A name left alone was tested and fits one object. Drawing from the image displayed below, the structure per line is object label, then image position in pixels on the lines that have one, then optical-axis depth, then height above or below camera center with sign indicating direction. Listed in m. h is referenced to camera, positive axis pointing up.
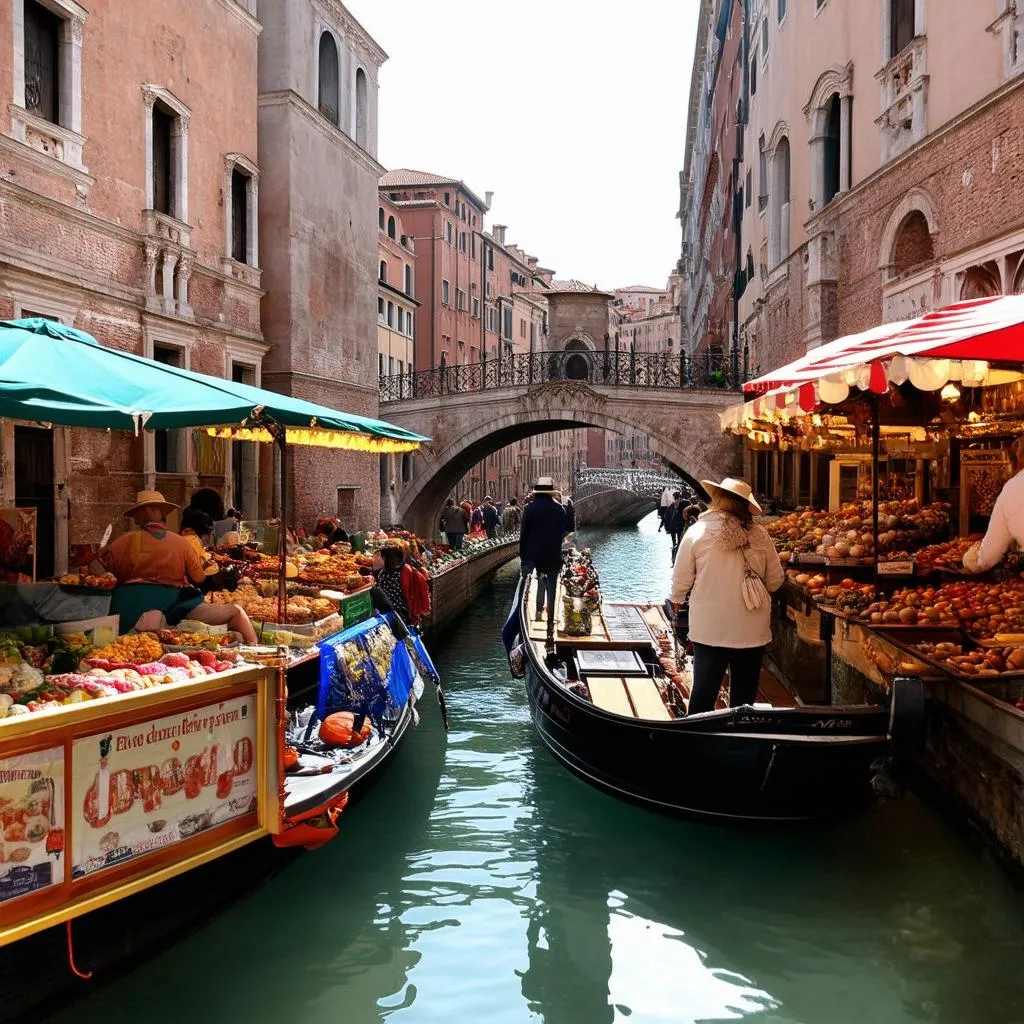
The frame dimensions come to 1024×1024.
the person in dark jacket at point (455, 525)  18.55 -0.51
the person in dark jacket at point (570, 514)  11.76 -0.26
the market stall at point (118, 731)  3.08 -0.74
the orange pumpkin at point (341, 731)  5.26 -1.16
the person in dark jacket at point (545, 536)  8.32 -0.32
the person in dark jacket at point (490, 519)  23.12 -0.51
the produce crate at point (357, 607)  7.69 -0.83
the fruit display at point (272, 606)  6.97 -0.75
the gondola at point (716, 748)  4.67 -1.20
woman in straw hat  4.99 -0.37
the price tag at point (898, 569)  6.62 -0.46
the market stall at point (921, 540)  4.66 -0.33
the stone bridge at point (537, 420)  19.75 +1.47
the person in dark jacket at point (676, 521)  21.13 -0.53
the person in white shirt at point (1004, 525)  4.57 -0.14
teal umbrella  4.02 +0.45
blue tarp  5.23 -0.91
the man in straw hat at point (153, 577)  5.63 -0.43
